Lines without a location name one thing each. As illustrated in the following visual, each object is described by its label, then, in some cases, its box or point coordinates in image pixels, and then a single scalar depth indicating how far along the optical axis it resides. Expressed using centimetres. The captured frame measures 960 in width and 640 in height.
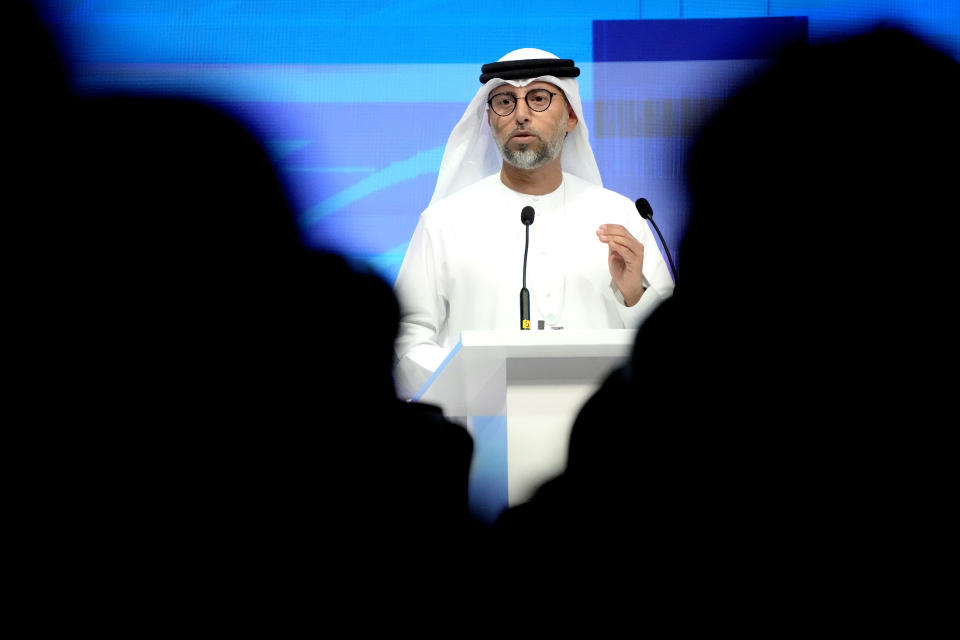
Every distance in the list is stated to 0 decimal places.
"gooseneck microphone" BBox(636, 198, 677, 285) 687
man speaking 739
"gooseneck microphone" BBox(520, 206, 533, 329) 675
